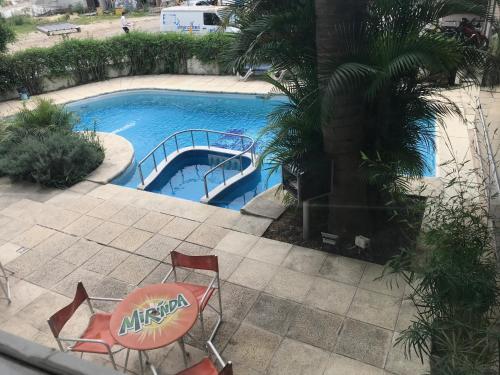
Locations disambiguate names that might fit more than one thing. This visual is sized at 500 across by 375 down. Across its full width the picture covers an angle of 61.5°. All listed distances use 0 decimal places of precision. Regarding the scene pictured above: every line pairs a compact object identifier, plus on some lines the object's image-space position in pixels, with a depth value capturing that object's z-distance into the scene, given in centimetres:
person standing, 2259
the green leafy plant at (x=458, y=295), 296
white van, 1908
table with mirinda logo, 369
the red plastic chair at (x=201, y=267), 433
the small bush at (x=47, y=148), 848
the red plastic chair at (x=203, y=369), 358
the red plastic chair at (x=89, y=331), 375
